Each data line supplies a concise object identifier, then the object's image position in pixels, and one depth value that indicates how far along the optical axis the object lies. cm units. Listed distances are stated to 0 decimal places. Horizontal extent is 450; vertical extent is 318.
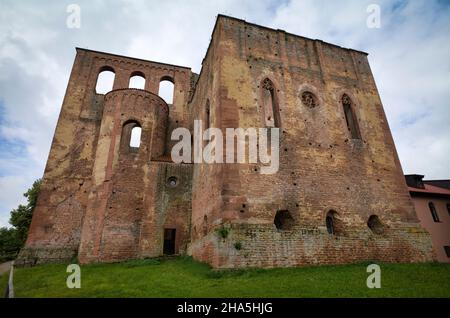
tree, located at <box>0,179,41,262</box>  2300
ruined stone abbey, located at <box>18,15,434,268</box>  1029
